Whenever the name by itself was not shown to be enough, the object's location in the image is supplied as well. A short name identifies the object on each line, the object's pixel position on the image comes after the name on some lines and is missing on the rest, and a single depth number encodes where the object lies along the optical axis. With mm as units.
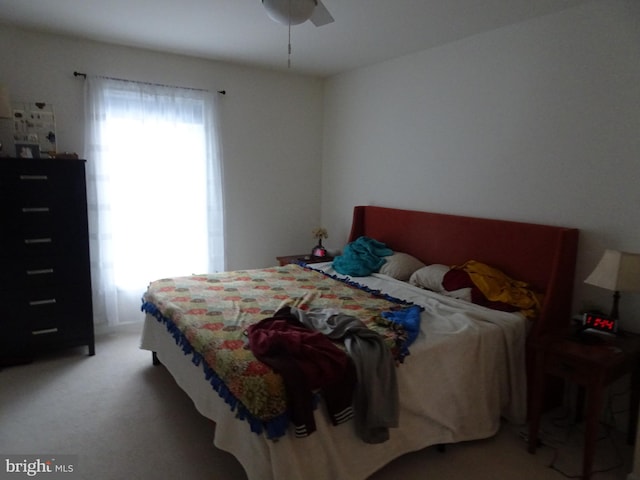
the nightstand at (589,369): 2018
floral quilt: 1715
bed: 1799
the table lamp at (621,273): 2168
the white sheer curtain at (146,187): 3732
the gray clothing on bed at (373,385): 1901
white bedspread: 1776
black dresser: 3076
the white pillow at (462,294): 2904
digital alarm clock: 2296
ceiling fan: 1999
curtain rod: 3580
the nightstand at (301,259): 4418
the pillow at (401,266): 3504
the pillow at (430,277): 3180
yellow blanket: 2689
